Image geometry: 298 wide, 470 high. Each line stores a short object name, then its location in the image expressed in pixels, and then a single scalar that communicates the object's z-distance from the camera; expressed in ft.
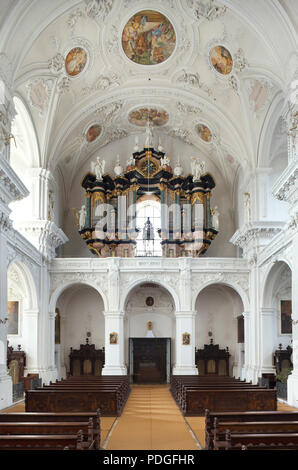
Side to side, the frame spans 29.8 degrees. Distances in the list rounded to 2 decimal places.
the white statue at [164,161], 89.17
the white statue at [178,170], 89.20
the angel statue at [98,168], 88.48
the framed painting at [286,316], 78.18
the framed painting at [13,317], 78.74
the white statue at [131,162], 89.60
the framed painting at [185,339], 81.56
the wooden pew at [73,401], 48.74
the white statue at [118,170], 88.28
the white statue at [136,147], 90.02
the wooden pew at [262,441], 27.30
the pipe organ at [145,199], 85.76
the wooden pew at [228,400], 50.34
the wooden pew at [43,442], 26.61
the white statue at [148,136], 89.92
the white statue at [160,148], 90.15
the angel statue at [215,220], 86.63
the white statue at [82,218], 86.58
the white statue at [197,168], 88.53
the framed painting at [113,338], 81.75
